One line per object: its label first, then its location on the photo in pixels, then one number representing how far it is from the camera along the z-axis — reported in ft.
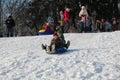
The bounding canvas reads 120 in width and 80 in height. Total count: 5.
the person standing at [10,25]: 85.28
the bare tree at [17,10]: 162.50
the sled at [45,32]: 85.97
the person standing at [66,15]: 84.58
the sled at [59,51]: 53.54
